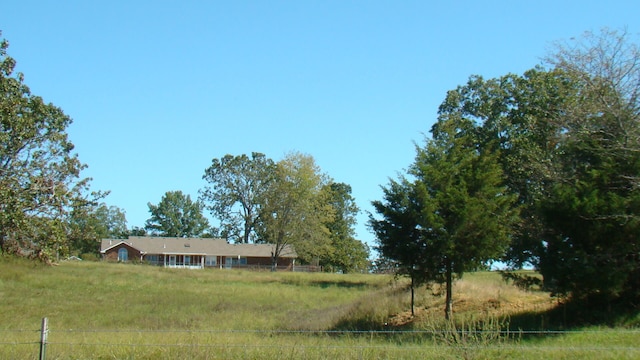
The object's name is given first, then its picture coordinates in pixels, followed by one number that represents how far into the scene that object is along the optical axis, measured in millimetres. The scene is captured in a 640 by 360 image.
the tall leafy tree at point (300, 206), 72375
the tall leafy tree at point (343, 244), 85688
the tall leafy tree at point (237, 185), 91875
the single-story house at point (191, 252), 86438
